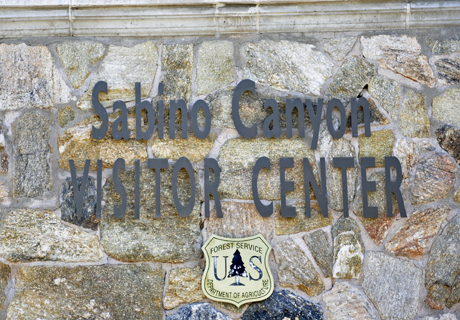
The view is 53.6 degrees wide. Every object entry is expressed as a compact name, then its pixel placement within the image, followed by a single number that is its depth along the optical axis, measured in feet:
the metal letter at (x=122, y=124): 8.49
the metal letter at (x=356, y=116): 8.63
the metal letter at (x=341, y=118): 8.61
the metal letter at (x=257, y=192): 8.27
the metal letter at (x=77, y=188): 8.25
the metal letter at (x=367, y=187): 8.36
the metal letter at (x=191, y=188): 8.23
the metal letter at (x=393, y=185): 8.38
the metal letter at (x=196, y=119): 8.48
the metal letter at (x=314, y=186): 8.32
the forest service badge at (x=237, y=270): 8.01
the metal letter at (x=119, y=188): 8.21
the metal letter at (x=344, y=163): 8.47
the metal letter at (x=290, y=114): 8.57
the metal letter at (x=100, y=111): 8.50
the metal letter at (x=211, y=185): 8.27
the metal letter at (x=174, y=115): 8.48
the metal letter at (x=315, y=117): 8.52
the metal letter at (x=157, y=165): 8.37
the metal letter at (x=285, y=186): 8.25
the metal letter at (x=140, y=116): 8.50
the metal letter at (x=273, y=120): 8.55
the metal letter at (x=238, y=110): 8.53
